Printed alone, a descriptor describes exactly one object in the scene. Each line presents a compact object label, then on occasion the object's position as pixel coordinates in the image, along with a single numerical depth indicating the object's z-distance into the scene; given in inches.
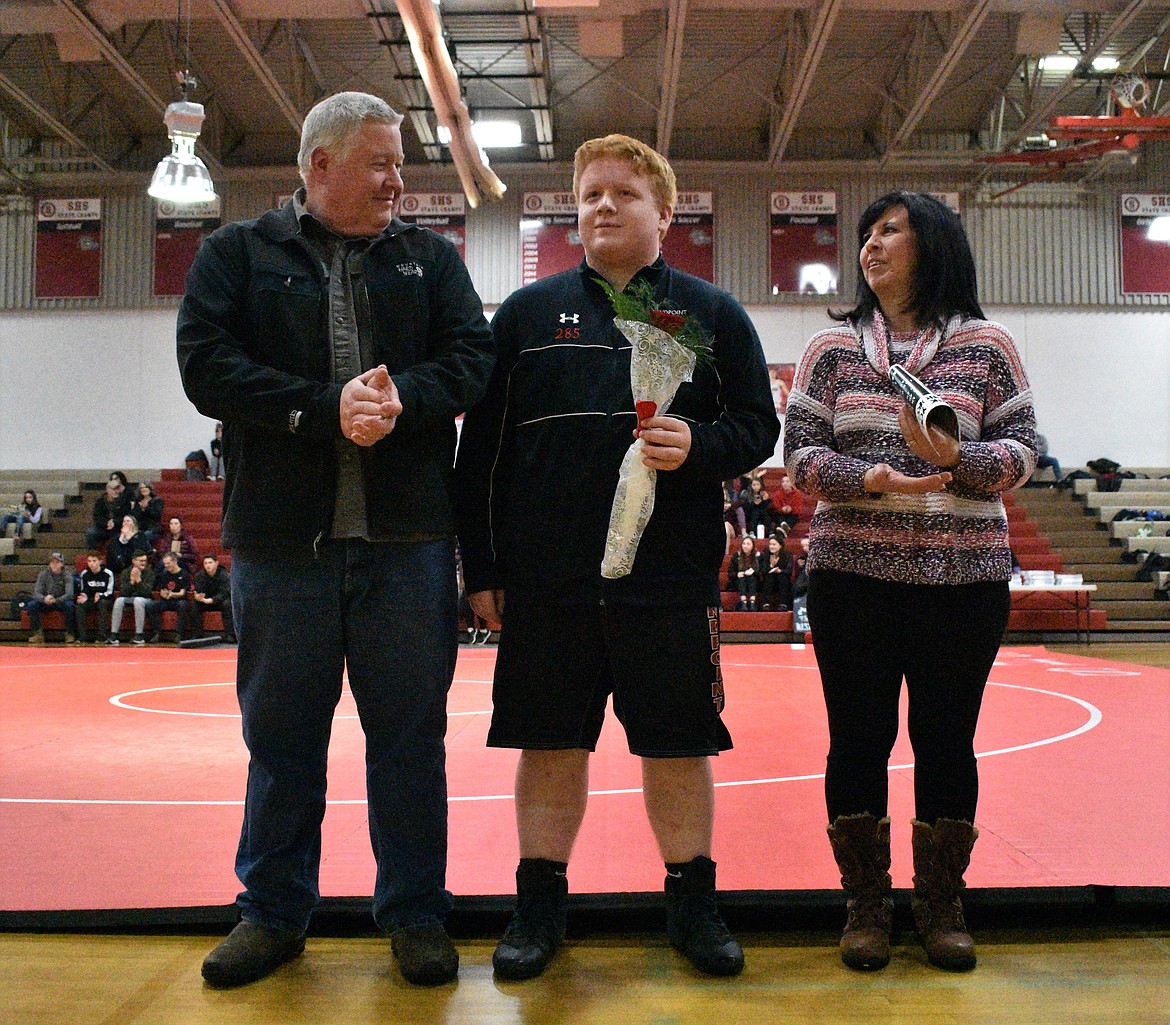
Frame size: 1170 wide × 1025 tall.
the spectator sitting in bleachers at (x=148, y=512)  525.7
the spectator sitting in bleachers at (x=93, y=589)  467.5
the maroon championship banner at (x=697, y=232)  644.7
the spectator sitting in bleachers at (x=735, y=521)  501.4
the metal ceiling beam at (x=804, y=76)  456.1
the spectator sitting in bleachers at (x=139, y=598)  459.8
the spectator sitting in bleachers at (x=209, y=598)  462.6
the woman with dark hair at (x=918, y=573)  86.4
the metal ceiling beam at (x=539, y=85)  530.3
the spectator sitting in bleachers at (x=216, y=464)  628.1
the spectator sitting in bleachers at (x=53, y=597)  474.0
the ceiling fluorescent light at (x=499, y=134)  603.2
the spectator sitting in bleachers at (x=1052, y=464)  616.4
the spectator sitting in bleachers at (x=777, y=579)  462.0
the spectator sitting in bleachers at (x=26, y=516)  579.8
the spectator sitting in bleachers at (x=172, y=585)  468.4
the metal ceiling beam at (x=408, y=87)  497.0
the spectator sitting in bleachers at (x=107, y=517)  525.3
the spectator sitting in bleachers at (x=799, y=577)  448.8
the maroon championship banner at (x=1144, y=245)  643.5
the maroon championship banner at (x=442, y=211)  651.5
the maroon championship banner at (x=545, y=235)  644.7
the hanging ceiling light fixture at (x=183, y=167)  288.5
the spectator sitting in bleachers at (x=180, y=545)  493.0
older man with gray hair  85.3
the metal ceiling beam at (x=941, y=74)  454.0
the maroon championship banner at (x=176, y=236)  650.2
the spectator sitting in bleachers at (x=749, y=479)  520.8
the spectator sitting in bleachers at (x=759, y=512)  502.9
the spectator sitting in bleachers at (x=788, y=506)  520.4
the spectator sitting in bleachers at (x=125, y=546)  499.8
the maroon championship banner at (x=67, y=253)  658.2
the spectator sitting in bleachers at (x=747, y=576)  465.1
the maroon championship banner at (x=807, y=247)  643.5
